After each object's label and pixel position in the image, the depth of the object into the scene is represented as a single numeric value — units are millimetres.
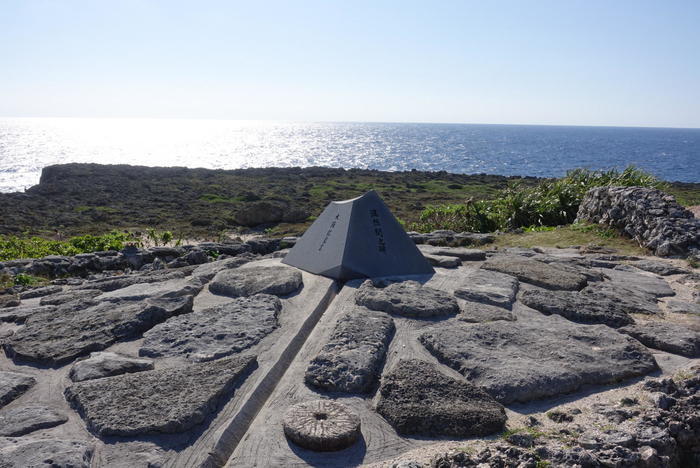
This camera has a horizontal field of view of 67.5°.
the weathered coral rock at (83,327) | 3742
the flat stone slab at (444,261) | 5926
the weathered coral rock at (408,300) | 4348
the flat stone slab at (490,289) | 4660
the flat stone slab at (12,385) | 3152
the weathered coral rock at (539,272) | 5161
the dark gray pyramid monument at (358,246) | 5321
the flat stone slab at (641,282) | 5227
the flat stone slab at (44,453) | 2449
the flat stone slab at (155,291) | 4762
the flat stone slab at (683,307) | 4610
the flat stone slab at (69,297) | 4879
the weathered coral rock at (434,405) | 2836
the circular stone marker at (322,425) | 2643
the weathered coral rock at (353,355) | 3244
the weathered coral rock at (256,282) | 4871
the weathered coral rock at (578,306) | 4301
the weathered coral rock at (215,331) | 3687
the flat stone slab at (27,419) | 2793
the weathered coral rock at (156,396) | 2779
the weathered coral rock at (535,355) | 3256
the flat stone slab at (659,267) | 5963
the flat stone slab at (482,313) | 4250
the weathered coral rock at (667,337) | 3787
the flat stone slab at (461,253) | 6352
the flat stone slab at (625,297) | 4668
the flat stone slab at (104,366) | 3364
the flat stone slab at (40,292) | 5290
